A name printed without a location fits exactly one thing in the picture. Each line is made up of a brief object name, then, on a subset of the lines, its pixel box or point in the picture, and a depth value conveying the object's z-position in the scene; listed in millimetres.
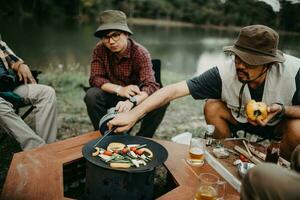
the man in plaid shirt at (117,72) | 3615
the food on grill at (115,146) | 2319
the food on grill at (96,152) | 2188
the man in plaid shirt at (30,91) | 3461
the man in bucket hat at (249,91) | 2773
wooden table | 1979
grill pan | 2027
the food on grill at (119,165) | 2049
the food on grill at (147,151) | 2316
